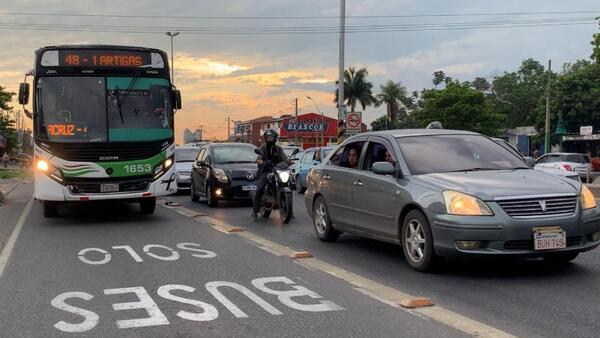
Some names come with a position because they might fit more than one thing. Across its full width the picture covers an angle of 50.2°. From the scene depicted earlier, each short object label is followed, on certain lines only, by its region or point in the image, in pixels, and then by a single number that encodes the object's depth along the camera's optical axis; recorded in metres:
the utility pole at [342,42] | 25.91
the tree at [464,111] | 55.72
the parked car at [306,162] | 19.38
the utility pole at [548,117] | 42.22
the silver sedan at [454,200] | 6.36
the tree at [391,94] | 85.94
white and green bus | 11.67
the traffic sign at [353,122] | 24.83
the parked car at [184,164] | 19.67
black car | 14.72
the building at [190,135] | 121.88
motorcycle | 11.93
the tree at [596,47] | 28.92
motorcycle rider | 12.16
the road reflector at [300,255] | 8.23
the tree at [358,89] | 85.44
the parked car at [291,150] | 26.84
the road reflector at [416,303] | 5.66
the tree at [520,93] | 79.06
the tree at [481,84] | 89.22
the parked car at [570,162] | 24.74
